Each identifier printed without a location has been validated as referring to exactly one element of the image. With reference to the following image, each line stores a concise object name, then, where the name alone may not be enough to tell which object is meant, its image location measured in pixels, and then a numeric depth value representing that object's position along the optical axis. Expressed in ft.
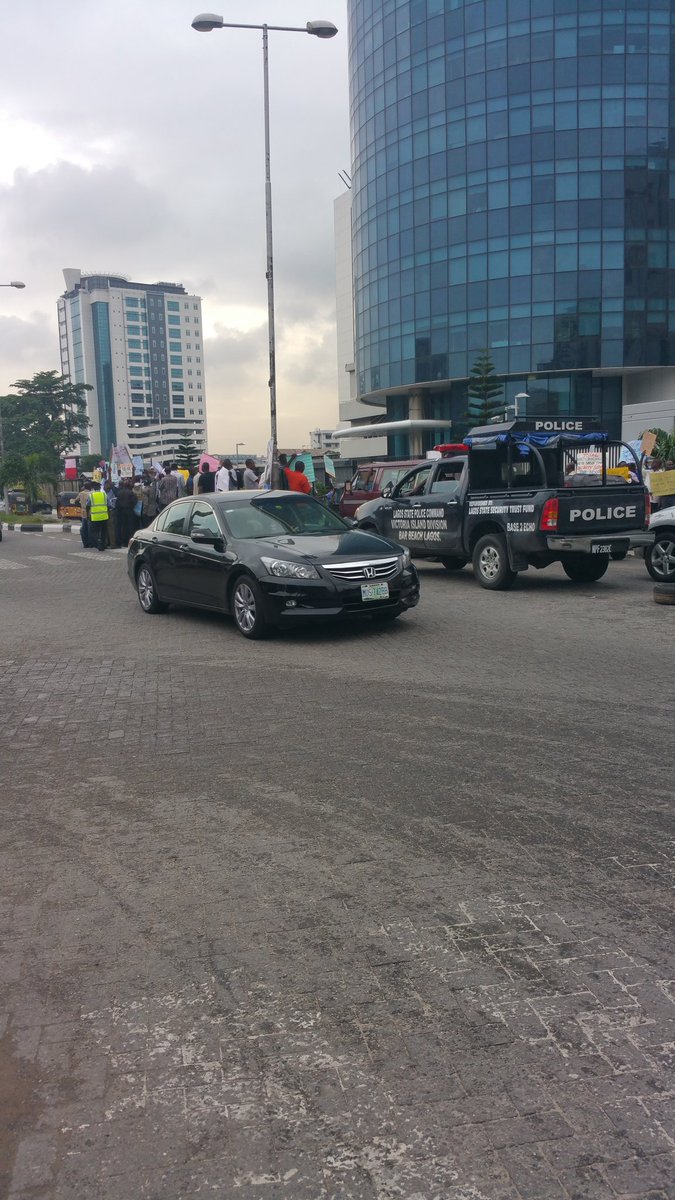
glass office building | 196.34
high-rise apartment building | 583.99
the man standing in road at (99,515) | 75.36
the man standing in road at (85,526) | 79.18
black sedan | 32.30
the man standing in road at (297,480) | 72.28
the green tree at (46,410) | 341.82
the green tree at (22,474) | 162.40
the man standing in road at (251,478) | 75.60
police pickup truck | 42.42
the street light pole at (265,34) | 70.03
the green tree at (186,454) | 286.58
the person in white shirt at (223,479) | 72.80
